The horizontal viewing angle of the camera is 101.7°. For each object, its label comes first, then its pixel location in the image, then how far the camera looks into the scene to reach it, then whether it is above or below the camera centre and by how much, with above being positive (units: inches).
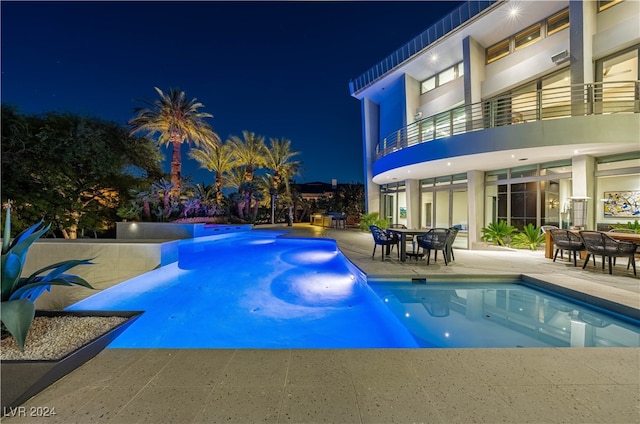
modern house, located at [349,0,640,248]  316.8 +119.1
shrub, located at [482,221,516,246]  402.6 -38.3
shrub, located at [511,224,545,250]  366.9 -43.9
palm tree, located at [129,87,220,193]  600.1 +213.4
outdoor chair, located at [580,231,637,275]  219.6 -34.9
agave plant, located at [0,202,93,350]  69.3 -22.5
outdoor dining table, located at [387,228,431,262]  279.9 -29.0
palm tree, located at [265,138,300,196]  890.7 +179.4
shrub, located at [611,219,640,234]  279.2 -22.2
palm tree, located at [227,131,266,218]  854.5 +188.7
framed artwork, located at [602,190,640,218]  314.5 +3.5
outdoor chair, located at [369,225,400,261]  300.2 -33.6
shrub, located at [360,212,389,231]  618.5 -28.8
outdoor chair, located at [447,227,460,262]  275.4 -30.8
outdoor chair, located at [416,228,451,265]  265.7 -34.3
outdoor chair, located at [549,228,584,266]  258.6 -35.0
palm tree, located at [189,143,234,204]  811.3 +165.9
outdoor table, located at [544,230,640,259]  237.2 -30.6
